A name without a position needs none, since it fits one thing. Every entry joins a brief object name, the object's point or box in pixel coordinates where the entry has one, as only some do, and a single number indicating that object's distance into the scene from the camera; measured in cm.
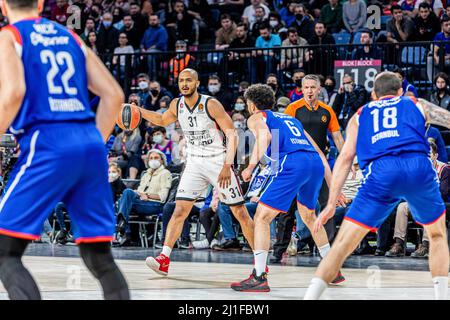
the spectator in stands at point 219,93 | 1628
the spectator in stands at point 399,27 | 1595
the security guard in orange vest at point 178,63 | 1748
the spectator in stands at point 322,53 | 1608
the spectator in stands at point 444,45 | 1510
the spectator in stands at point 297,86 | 1518
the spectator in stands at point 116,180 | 1434
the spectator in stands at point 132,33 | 1927
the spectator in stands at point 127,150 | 1546
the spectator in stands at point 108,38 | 1917
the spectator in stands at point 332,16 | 1741
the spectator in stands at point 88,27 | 1956
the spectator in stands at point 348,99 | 1503
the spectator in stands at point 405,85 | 1333
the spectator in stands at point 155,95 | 1691
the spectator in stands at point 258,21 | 1770
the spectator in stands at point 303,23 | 1717
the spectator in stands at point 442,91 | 1402
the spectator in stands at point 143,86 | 1720
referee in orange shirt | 1056
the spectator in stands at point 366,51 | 1563
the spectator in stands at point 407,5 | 1709
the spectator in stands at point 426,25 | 1584
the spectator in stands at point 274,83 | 1559
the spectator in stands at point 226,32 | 1791
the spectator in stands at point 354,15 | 1695
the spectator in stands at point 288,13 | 1818
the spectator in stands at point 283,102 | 1395
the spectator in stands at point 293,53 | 1633
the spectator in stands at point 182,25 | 1908
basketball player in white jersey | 945
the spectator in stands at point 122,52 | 1806
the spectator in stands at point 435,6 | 1654
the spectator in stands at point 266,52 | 1661
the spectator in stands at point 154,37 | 1859
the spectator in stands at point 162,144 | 1526
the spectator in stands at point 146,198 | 1387
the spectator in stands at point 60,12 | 2058
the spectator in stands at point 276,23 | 1766
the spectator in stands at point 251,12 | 1842
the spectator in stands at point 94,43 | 1891
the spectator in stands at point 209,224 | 1354
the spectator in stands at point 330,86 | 1527
